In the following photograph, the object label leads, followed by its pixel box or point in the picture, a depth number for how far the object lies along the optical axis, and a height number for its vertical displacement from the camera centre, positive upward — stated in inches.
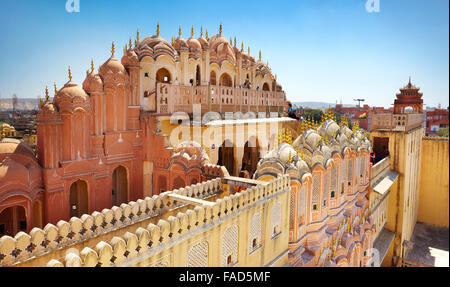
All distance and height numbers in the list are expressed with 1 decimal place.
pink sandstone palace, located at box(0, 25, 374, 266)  392.5 -70.3
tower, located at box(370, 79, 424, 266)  828.0 -104.3
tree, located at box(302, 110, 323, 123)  2097.3 +54.2
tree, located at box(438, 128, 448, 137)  1754.8 -52.5
